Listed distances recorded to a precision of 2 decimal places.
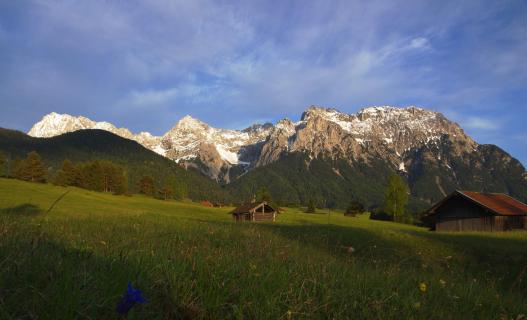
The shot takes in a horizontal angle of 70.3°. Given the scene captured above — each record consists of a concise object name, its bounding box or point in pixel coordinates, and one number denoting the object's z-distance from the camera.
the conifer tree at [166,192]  139.38
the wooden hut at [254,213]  69.44
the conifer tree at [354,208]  119.59
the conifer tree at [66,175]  93.32
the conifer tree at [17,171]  92.44
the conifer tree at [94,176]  100.94
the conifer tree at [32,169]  92.19
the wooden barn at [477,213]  45.00
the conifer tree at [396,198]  93.06
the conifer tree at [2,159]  95.70
